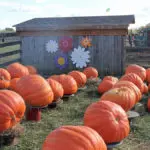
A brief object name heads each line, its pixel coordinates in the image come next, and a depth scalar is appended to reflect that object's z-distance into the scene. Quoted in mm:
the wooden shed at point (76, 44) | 14391
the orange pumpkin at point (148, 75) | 11571
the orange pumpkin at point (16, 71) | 11203
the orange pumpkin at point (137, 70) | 11141
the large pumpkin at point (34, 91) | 7188
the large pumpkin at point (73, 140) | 4125
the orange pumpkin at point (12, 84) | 9513
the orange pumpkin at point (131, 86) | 7869
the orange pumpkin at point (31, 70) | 12922
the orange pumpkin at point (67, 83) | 9391
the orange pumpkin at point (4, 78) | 9914
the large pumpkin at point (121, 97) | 7121
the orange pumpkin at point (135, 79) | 9430
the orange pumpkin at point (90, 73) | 12464
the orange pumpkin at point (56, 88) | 8245
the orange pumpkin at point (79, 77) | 10797
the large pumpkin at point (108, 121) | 5414
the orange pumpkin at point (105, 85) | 10195
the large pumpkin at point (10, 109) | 5762
